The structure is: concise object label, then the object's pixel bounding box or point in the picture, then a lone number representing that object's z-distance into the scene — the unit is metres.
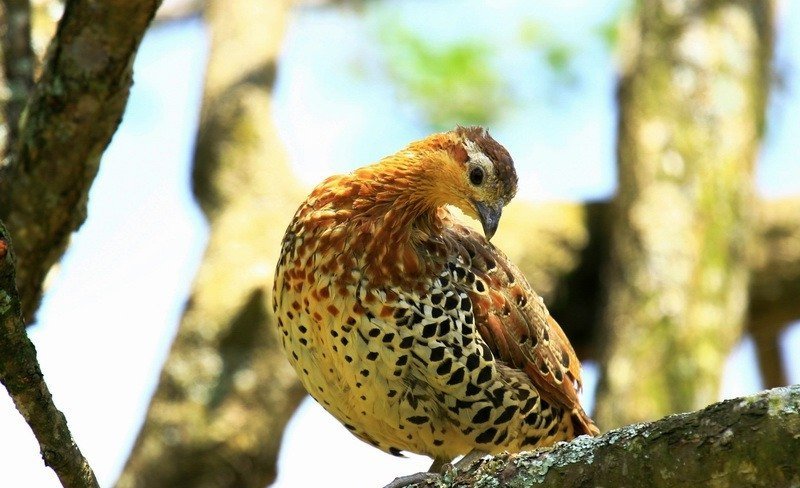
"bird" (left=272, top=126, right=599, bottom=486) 9.77
